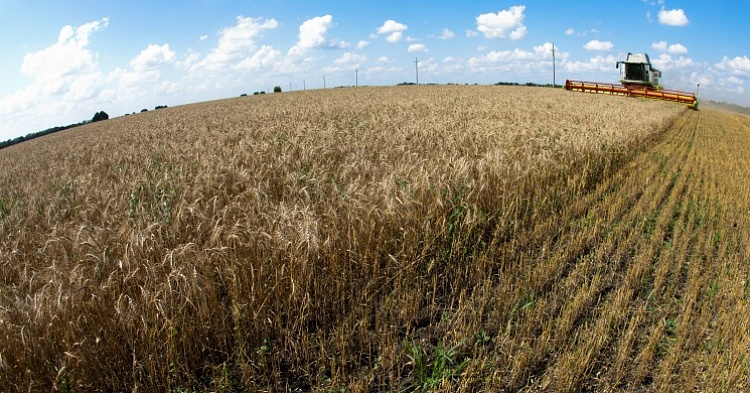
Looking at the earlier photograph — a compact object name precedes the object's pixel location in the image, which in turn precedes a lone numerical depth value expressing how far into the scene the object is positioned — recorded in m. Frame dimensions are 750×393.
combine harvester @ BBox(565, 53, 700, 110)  34.66
